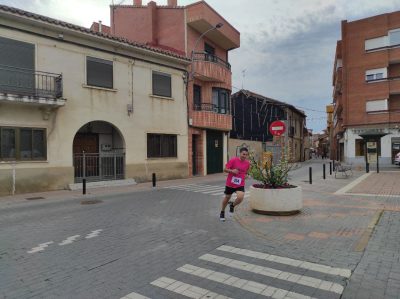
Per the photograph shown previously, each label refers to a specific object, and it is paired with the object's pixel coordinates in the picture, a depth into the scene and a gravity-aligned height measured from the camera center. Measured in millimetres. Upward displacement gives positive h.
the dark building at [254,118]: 31609 +3363
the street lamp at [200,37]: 19362 +7473
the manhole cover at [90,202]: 10327 -1852
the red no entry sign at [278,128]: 15570 +964
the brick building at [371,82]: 28344 +6174
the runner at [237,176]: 7293 -698
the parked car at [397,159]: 24836 -1088
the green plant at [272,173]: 8195 -710
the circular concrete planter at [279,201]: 7730 -1388
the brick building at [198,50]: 20109 +6765
